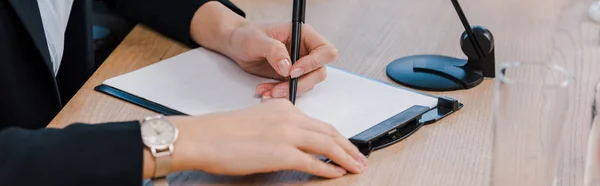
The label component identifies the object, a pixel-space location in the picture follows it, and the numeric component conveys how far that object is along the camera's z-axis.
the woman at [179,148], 0.81
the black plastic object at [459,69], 1.14
